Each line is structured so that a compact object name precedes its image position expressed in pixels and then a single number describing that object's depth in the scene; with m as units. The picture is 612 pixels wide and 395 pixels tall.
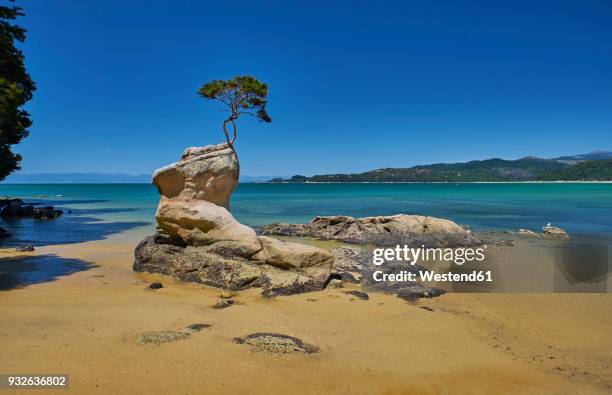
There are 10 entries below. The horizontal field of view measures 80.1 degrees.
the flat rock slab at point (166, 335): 7.07
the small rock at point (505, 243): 20.73
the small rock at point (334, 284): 11.73
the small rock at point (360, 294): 10.64
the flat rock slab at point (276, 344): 6.79
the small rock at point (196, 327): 7.73
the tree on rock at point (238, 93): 14.91
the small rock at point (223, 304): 9.58
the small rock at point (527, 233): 23.87
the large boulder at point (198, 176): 14.18
